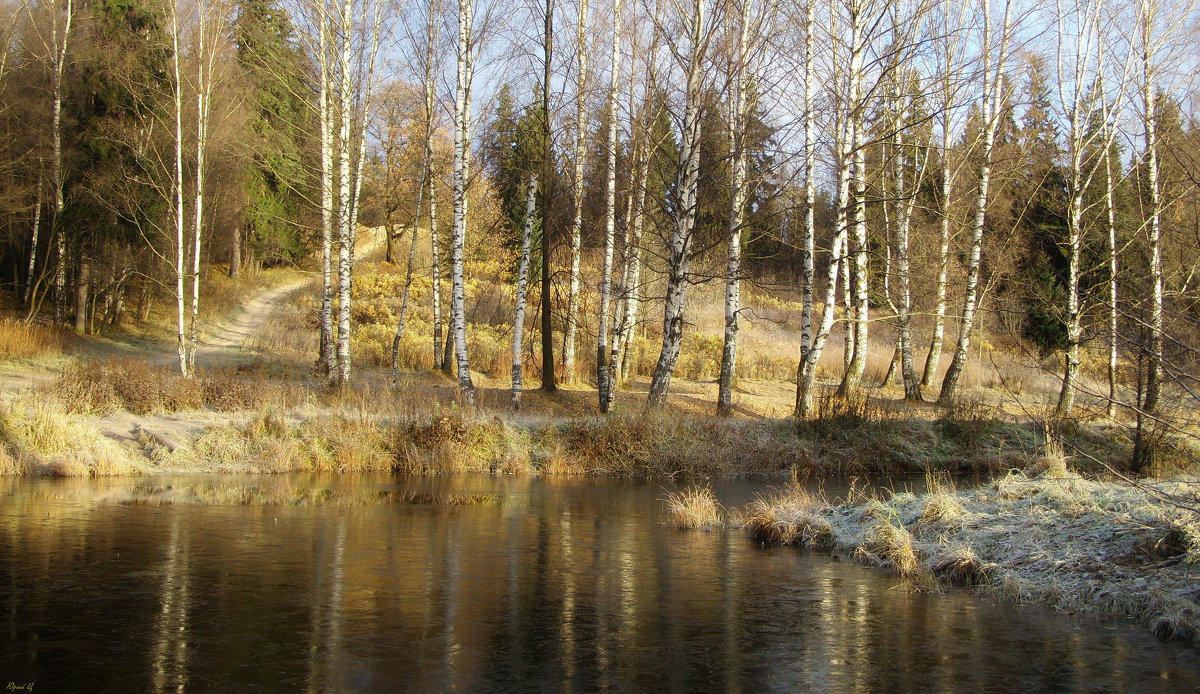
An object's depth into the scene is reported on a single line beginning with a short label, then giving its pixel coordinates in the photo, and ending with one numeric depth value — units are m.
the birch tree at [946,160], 26.53
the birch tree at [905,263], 27.80
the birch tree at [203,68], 25.47
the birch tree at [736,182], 22.11
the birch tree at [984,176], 25.80
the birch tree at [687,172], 21.69
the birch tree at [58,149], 30.53
